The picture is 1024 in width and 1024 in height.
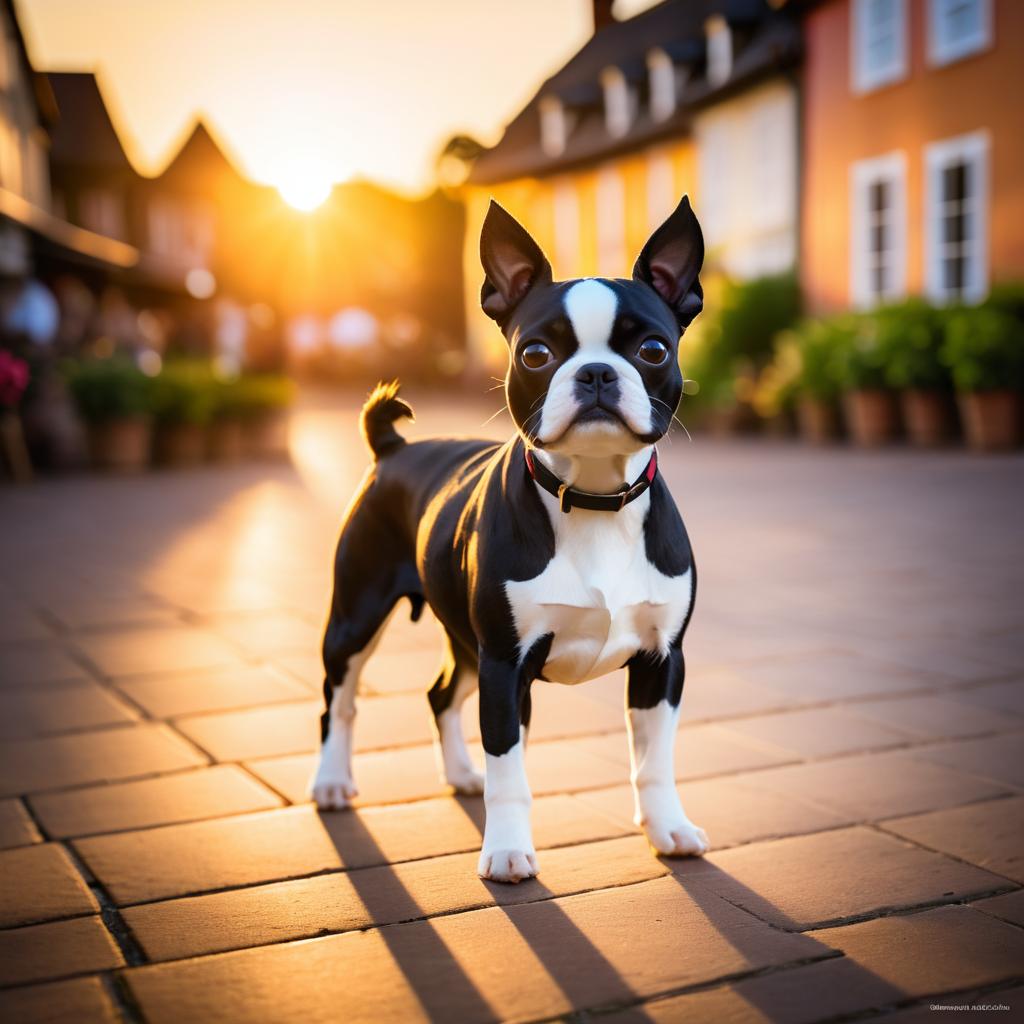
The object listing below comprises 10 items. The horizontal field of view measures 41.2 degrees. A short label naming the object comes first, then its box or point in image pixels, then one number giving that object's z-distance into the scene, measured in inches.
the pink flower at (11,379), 522.6
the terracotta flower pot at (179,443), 622.8
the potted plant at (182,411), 612.4
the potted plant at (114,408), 587.8
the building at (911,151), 635.5
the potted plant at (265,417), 645.9
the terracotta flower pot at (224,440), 639.8
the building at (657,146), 873.5
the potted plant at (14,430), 527.8
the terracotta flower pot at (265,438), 649.6
